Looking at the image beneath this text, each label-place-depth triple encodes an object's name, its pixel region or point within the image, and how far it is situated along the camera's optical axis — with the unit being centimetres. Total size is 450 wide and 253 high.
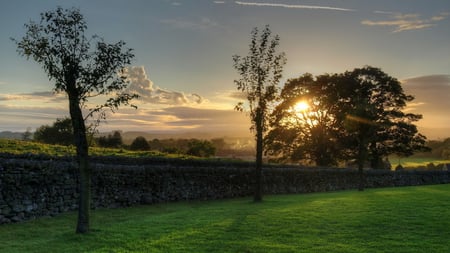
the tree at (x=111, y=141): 5692
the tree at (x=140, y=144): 5591
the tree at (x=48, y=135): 5475
